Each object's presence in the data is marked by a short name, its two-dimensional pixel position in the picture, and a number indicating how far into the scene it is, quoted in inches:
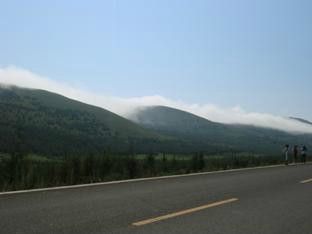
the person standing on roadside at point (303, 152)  1434.9
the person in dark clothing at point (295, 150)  1436.4
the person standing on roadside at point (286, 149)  1352.1
